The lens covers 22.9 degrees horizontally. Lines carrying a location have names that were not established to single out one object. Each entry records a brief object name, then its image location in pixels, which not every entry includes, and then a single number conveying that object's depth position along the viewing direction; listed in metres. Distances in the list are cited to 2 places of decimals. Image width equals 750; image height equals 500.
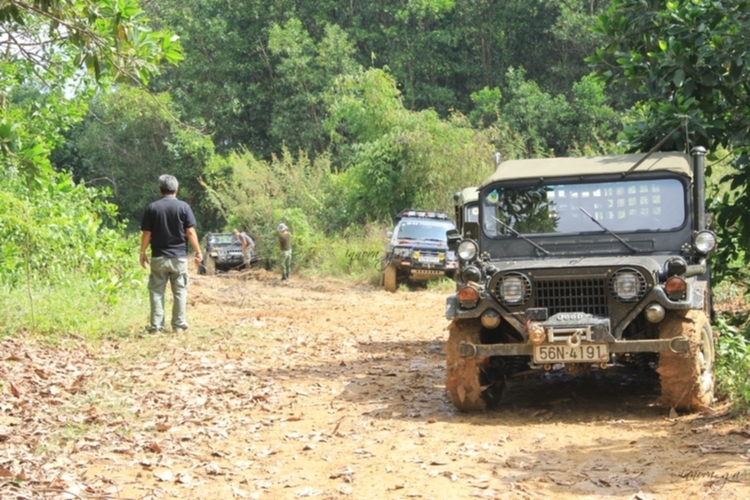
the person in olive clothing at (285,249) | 48.51
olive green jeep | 14.57
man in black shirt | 21.74
